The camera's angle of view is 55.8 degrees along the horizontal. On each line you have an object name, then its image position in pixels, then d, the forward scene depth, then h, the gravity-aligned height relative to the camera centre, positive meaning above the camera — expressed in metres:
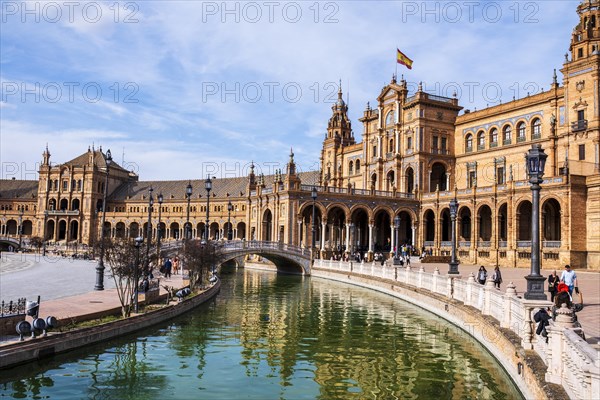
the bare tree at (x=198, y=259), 32.12 -1.39
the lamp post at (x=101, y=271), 28.05 -1.86
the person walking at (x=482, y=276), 28.95 -1.69
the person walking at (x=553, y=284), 21.50 -1.52
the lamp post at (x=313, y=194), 49.80 +3.96
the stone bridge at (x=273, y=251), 54.44 -1.28
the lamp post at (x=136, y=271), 21.63 -1.44
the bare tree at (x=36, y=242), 93.78 -1.76
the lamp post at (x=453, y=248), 29.04 -0.30
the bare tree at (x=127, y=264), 22.00 -1.18
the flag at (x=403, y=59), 66.88 +21.50
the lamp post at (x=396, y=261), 40.56 -1.44
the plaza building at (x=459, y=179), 51.19 +7.52
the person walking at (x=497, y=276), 27.46 -1.58
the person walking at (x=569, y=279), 20.33 -1.21
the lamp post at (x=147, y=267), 23.31 -1.33
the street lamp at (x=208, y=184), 38.84 +3.60
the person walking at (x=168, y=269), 40.16 -2.40
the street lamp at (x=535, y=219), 14.88 +0.71
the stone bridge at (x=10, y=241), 101.62 -1.87
